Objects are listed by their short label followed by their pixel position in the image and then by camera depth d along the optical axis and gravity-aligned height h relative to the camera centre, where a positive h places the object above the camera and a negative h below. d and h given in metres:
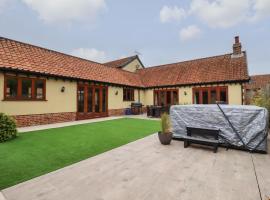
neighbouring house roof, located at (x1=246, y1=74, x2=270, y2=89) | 24.96 +3.50
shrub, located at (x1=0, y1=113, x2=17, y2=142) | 5.69 -0.87
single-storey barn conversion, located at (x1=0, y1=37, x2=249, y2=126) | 8.57 +1.47
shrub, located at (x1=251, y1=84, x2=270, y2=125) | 6.83 +0.18
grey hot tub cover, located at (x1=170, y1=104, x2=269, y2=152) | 4.46 -0.61
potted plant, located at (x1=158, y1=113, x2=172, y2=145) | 5.26 -0.97
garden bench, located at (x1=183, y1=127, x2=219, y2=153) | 4.60 -1.08
